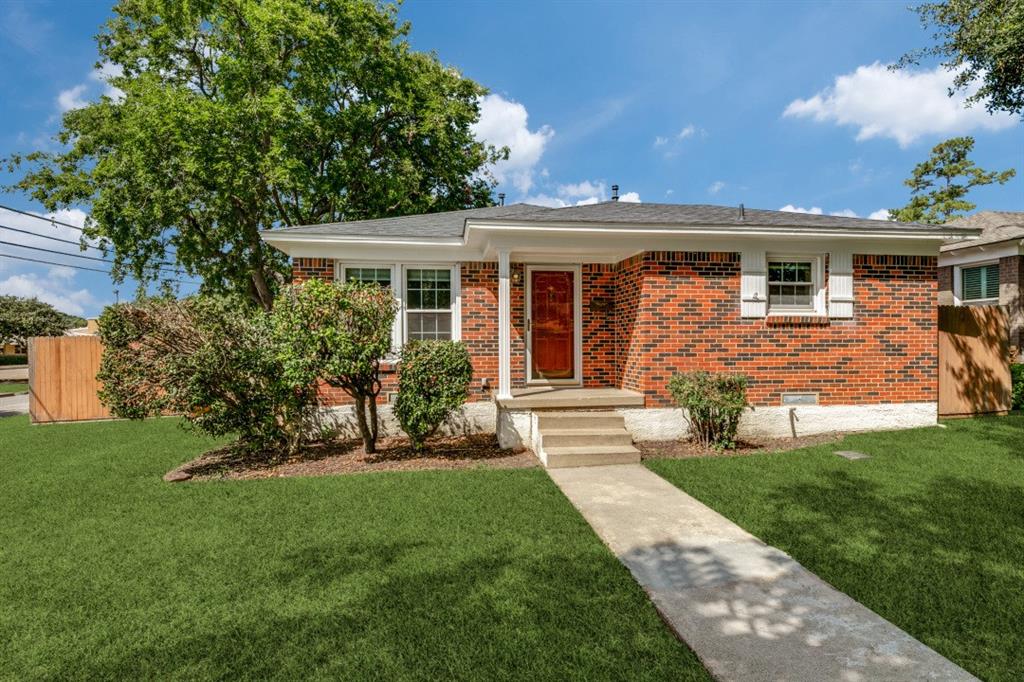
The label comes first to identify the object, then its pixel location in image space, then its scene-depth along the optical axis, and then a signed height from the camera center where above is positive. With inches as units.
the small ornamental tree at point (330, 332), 246.4 +5.6
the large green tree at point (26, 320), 1391.5 +72.2
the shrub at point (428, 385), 267.7 -22.5
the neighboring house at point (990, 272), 497.7 +72.1
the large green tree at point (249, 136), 530.6 +240.7
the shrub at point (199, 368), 256.4 -12.4
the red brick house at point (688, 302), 301.1 +25.6
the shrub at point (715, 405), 280.1 -35.2
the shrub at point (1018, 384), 404.8 -36.2
